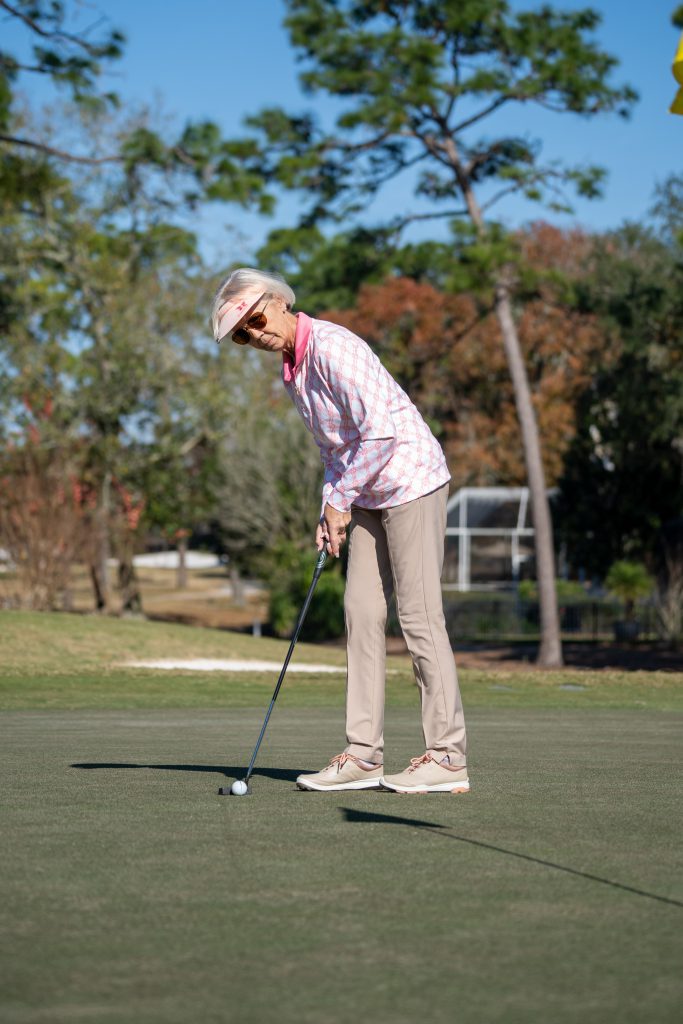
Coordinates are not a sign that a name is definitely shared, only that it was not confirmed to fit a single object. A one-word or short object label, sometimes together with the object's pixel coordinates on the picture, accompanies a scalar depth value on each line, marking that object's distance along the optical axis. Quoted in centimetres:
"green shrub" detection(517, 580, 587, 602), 3662
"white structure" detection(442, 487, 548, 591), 4231
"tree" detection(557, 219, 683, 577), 2805
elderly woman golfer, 500
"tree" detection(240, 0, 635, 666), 2319
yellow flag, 656
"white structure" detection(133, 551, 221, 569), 8219
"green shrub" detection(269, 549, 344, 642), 3284
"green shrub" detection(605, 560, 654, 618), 3284
